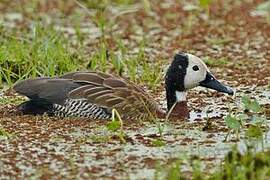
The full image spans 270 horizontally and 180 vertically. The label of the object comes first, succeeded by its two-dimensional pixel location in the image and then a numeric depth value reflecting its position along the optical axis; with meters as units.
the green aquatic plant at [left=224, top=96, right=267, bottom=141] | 13.23
